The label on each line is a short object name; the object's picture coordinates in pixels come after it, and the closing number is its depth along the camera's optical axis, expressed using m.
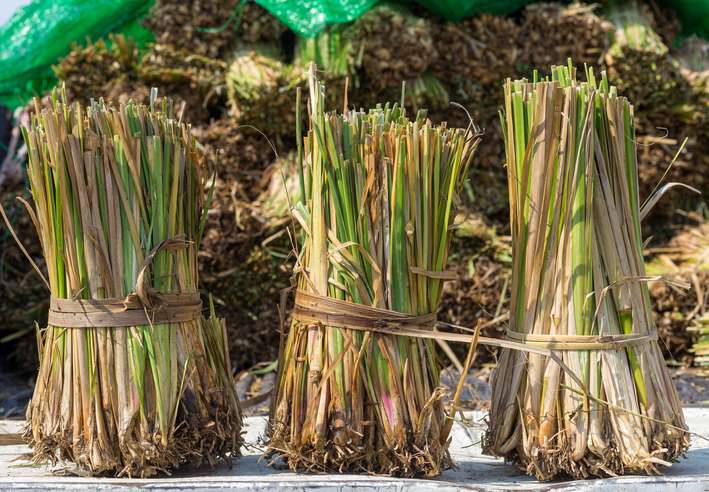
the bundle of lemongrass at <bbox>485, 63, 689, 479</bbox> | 1.46
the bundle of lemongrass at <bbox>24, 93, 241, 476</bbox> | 1.47
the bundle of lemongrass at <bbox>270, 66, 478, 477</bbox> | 1.47
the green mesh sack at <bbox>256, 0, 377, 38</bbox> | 3.13
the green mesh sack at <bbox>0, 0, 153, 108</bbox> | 3.42
